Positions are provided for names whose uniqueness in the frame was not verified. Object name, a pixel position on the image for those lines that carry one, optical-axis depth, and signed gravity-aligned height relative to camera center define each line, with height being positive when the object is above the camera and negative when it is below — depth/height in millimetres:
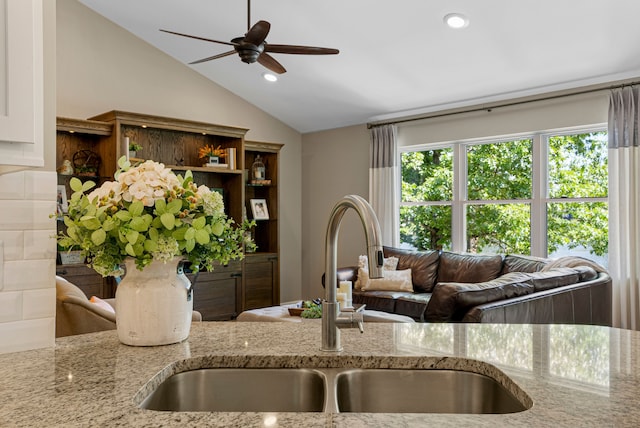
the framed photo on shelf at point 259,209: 6934 +56
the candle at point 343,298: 3800 -615
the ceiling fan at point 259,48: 3426 +1140
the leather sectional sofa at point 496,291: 3006 -549
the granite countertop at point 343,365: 878 -337
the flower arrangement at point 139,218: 1266 -10
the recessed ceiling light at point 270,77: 6172 +1584
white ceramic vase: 1340 -230
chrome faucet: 1223 -191
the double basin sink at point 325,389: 1220 -411
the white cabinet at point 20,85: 1068 +263
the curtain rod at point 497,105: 4906 +1134
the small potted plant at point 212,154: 6223 +696
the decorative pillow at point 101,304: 3266 -559
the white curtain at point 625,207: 4719 +42
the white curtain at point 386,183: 6586 +364
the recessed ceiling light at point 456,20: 4361 +1584
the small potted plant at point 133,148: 5578 +685
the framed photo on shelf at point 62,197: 5341 +173
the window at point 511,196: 5168 +178
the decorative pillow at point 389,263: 5988 -564
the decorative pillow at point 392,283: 5758 -756
